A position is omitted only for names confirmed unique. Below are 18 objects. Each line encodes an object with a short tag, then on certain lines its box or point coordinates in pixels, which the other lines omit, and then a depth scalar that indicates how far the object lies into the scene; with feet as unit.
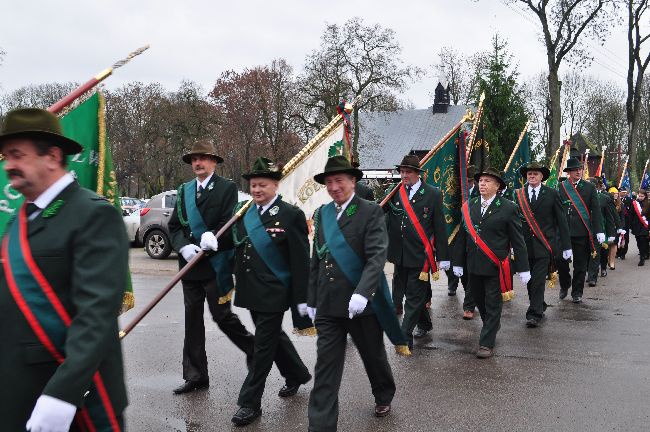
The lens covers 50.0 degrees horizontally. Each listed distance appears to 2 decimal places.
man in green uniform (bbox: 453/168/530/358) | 23.59
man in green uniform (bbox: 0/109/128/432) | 8.29
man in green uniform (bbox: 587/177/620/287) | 42.78
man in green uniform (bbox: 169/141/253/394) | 18.37
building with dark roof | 199.21
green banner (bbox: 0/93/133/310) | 13.66
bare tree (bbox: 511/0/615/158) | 86.27
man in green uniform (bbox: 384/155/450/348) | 23.98
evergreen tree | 78.64
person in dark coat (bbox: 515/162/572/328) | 29.50
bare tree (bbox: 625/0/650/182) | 98.07
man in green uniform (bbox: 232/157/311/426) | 16.78
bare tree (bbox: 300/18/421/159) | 124.47
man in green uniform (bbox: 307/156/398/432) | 15.01
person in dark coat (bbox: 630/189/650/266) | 58.54
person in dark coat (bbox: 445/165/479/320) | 30.63
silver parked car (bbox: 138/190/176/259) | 54.70
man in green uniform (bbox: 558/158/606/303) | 36.22
